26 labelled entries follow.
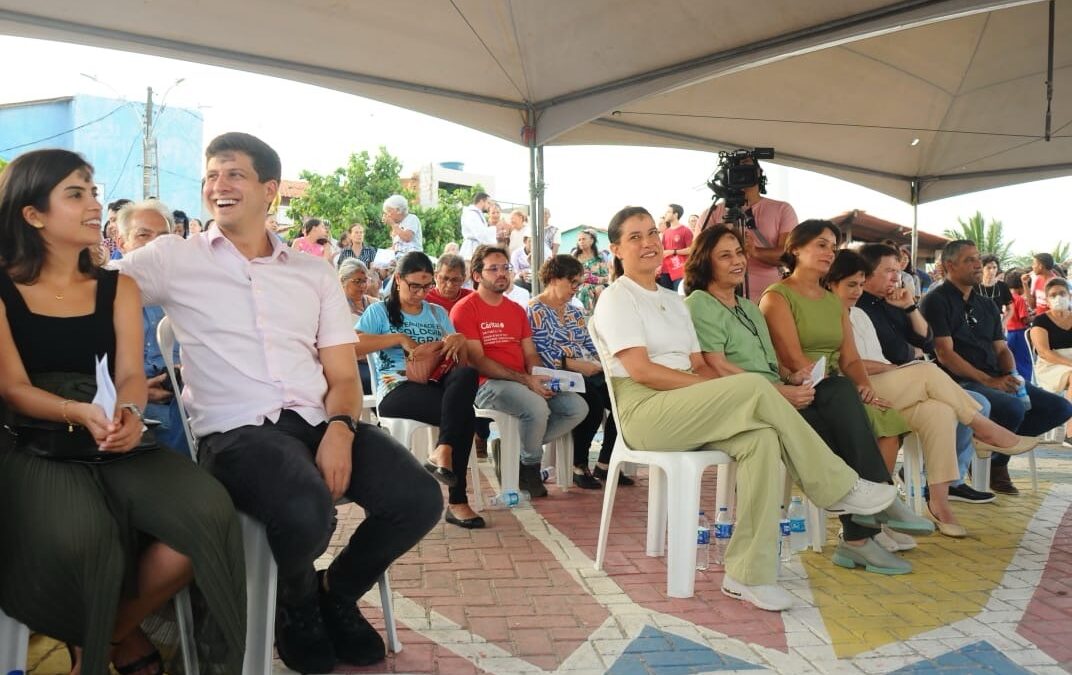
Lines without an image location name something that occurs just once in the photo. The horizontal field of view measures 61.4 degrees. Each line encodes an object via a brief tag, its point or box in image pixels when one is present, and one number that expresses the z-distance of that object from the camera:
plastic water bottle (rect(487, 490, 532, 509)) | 4.81
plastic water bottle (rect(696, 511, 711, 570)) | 3.71
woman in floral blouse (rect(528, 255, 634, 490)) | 5.51
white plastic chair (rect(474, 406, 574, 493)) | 4.88
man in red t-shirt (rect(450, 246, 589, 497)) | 4.87
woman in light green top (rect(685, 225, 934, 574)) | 3.74
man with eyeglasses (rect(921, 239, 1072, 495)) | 5.29
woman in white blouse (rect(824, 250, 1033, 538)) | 4.30
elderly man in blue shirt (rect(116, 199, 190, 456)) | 2.92
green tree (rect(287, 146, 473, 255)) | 31.66
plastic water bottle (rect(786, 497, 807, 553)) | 4.00
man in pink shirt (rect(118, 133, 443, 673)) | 2.47
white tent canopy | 5.38
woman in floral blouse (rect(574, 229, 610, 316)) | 8.77
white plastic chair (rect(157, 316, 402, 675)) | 2.28
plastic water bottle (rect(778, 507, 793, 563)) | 3.84
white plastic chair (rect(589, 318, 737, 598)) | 3.30
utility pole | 19.00
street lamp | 18.95
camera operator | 5.24
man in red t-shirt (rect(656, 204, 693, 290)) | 7.82
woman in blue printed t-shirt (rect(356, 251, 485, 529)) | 4.35
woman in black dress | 1.99
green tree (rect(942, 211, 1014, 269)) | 42.09
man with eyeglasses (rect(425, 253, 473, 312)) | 5.53
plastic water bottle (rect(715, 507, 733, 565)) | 3.67
